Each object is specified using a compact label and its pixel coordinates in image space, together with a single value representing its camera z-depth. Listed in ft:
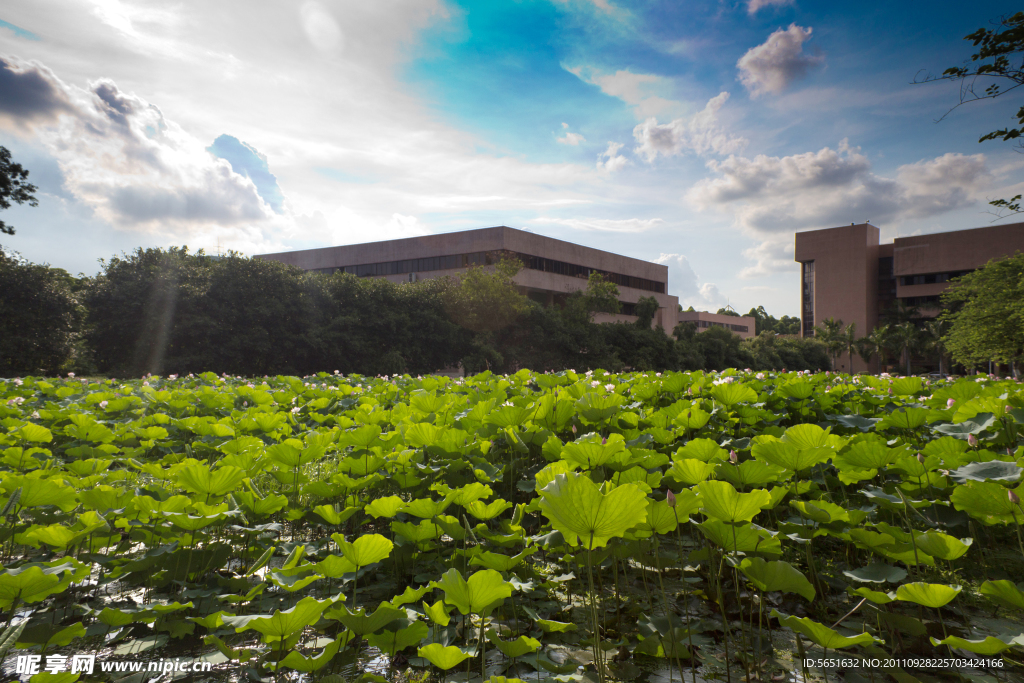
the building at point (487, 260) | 132.64
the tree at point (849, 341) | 187.42
